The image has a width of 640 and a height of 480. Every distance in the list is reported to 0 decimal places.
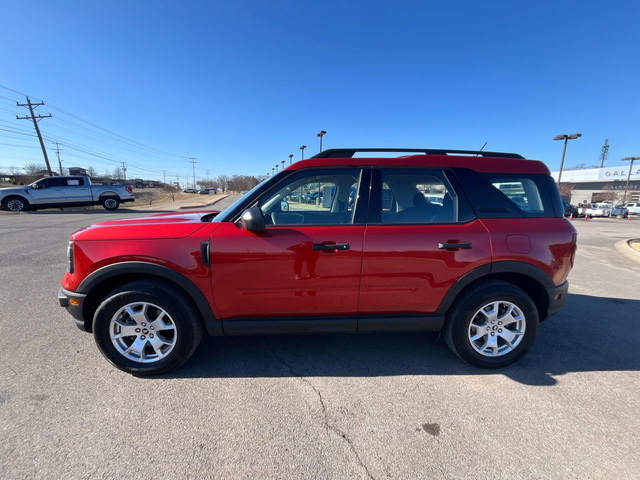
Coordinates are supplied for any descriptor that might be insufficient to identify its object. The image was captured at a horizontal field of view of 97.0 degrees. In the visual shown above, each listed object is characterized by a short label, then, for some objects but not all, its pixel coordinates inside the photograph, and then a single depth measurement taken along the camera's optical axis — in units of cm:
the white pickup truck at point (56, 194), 1636
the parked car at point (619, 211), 3421
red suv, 237
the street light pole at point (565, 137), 2454
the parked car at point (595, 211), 3058
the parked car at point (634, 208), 3803
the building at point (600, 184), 4956
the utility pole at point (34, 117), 3006
